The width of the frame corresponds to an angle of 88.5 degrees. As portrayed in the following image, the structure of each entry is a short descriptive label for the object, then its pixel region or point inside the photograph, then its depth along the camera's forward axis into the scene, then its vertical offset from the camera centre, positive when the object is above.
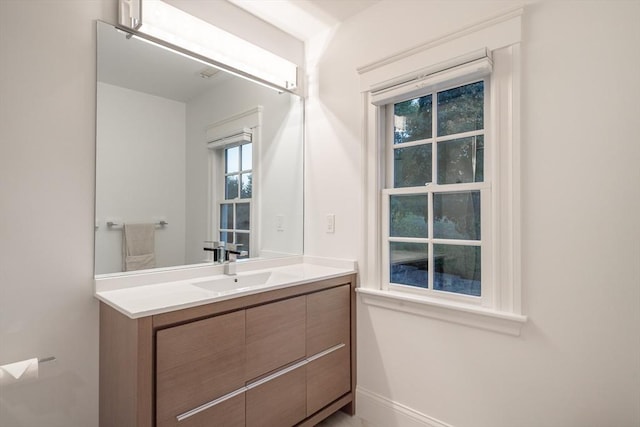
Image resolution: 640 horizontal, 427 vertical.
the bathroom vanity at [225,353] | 1.25 -0.61
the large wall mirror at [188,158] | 1.61 +0.35
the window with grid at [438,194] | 1.67 +0.12
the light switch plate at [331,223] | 2.28 -0.05
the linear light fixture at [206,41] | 1.63 +1.00
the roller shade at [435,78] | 1.55 +0.72
